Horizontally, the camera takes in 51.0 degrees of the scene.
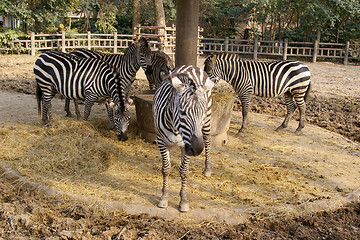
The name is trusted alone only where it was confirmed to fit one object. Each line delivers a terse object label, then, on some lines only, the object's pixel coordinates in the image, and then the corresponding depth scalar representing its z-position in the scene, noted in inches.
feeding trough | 283.4
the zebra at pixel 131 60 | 370.9
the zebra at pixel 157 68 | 358.0
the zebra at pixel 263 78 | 337.1
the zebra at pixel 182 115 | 160.7
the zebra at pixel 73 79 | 305.6
